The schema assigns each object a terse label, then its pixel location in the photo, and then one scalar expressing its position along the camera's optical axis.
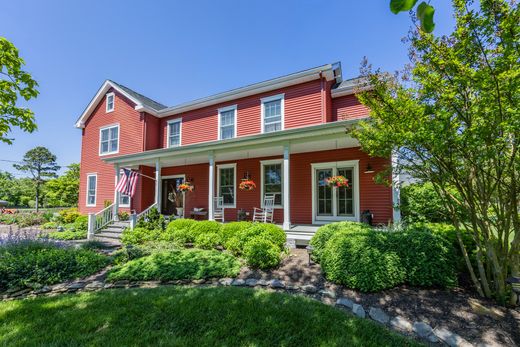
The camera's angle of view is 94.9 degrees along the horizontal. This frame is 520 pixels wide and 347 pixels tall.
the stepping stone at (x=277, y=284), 3.92
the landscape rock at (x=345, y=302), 3.25
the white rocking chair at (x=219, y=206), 9.97
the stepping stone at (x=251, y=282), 4.05
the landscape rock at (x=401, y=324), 2.73
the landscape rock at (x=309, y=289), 3.71
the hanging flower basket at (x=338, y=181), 6.91
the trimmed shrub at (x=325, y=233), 5.11
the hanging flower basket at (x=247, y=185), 8.28
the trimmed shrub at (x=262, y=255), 4.87
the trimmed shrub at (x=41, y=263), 4.26
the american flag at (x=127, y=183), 9.40
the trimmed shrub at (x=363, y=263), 3.62
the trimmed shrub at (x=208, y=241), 6.70
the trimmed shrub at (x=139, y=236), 7.79
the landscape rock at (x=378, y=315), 2.89
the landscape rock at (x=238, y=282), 4.09
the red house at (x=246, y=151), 7.95
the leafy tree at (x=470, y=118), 2.65
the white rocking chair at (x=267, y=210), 8.96
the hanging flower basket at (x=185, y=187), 9.40
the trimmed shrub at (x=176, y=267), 4.41
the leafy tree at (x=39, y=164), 25.58
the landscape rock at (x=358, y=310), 3.01
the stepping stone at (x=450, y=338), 2.46
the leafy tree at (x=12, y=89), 4.15
